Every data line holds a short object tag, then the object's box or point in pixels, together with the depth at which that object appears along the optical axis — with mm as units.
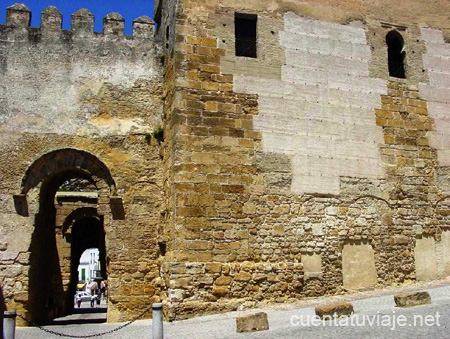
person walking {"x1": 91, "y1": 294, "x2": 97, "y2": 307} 21619
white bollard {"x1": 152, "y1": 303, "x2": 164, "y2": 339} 6250
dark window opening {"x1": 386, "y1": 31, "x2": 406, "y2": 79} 11117
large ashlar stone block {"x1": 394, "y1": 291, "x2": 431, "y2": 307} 7363
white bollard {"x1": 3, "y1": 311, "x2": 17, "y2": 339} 6066
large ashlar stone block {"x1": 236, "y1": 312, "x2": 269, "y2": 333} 6711
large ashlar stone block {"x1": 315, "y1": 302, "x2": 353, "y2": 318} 6914
